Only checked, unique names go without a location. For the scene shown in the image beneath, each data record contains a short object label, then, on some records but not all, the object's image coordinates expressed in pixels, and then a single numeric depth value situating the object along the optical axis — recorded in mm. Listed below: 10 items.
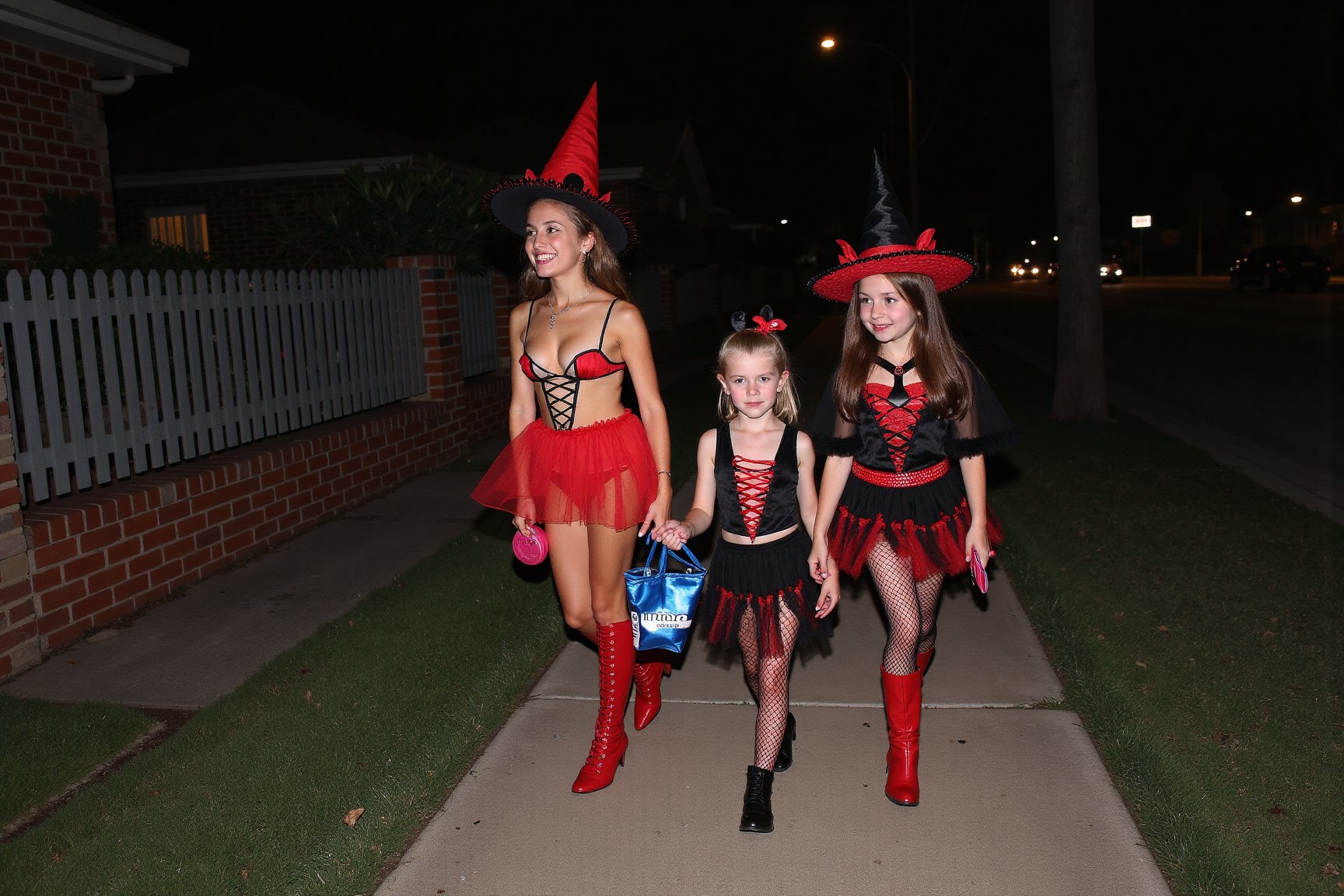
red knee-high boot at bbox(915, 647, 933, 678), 3736
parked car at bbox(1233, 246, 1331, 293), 36688
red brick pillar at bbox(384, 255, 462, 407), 9875
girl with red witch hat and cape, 3580
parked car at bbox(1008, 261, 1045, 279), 102812
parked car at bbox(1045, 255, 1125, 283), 57250
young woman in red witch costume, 3703
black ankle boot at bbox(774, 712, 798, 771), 3809
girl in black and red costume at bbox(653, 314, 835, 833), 3475
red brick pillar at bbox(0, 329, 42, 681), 4840
